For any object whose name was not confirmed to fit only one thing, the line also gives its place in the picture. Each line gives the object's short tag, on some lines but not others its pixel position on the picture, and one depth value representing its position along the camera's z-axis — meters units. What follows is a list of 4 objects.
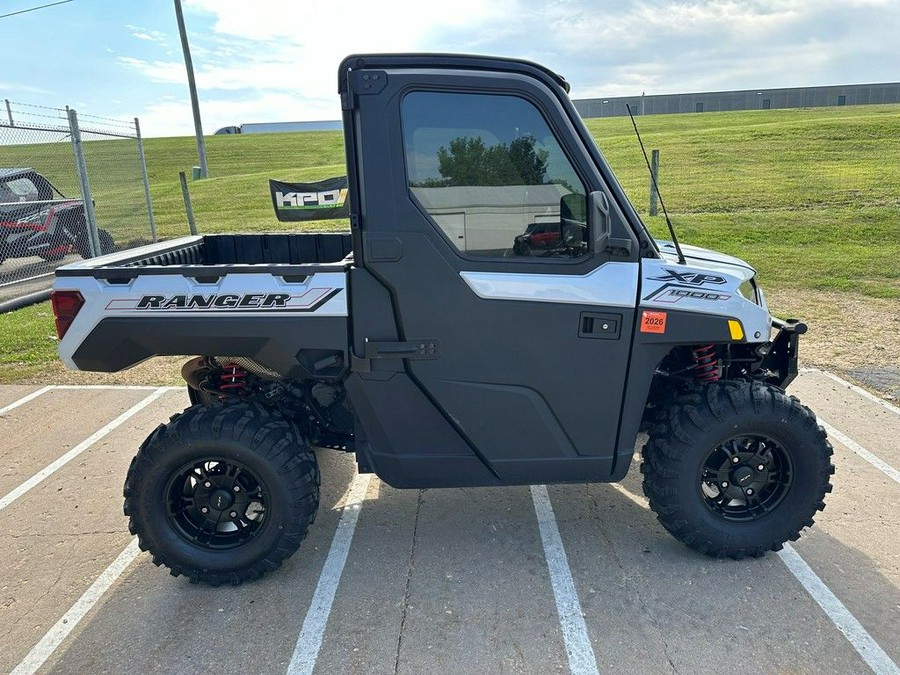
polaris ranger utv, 2.67
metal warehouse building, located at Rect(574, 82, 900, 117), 53.78
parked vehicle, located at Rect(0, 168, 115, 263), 9.52
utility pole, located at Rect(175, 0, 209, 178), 24.72
